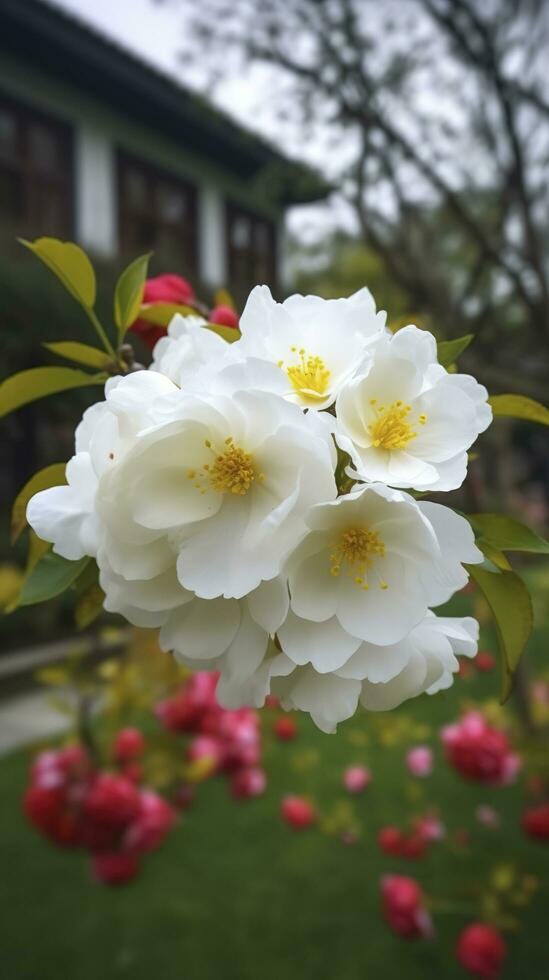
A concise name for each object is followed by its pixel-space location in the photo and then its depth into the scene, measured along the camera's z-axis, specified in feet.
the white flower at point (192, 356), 1.33
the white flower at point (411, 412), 1.31
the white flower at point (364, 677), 1.27
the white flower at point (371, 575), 1.24
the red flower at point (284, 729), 6.54
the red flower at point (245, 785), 5.90
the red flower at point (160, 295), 1.94
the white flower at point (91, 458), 1.28
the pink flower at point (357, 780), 7.36
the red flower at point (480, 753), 5.20
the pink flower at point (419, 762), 6.34
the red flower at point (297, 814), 6.23
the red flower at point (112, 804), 4.32
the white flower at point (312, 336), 1.41
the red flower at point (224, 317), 1.83
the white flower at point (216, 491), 1.23
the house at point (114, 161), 18.50
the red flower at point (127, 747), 4.88
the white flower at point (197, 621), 1.29
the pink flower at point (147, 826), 4.51
